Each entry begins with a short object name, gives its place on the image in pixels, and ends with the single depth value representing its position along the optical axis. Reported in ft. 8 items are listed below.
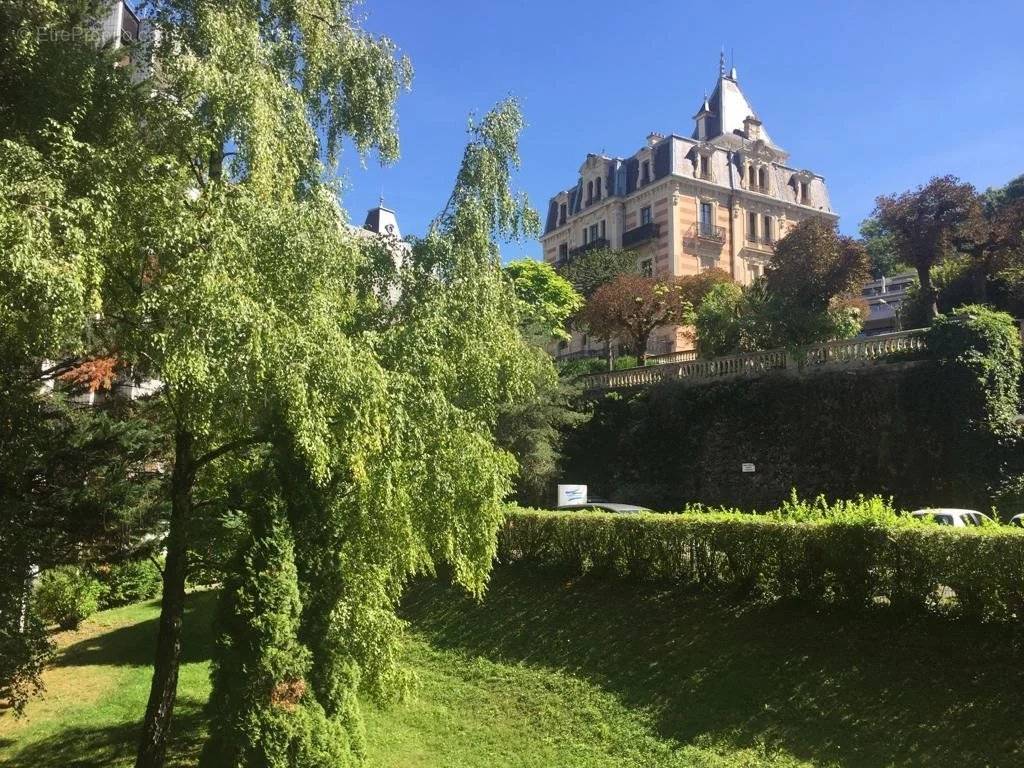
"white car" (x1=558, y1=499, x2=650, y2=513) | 55.98
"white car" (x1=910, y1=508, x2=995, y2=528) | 44.50
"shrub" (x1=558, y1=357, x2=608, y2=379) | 89.97
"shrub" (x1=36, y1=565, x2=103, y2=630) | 45.78
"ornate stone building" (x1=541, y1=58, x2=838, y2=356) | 133.69
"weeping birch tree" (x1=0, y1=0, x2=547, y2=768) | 19.77
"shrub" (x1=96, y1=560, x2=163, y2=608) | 53.31
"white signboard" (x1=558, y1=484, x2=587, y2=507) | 57.16
